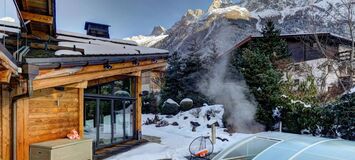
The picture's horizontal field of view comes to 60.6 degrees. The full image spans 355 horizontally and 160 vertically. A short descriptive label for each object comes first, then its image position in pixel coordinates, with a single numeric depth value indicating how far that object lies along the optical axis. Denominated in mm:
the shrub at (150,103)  19203
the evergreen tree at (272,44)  17094
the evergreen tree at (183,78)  18594
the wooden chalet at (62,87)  5523
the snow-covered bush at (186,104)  17172
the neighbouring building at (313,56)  15366
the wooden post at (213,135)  9906
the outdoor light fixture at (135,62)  9738
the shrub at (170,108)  17312
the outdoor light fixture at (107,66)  7973
